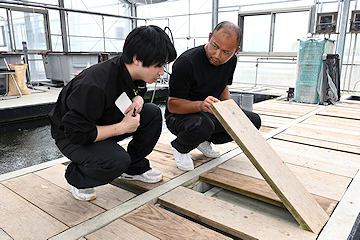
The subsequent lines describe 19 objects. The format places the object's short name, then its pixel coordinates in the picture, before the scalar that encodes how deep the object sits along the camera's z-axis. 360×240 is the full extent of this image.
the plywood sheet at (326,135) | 2.14
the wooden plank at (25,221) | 1.05
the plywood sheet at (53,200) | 1.16
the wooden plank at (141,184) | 1.40
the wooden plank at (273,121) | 2.73
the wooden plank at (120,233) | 1.02
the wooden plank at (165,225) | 1.03
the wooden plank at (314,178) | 1.34
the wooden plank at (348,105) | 3.63
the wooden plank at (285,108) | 3.33
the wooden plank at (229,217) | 1.04
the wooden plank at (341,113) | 3.06
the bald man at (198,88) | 1.44
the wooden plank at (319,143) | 1.95
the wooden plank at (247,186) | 1.25
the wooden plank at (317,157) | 1.60
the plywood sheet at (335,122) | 2.58
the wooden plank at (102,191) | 1.27
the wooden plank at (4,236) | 1.02
